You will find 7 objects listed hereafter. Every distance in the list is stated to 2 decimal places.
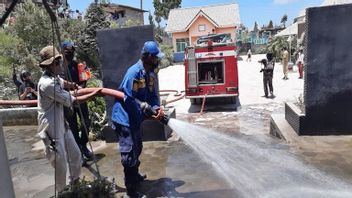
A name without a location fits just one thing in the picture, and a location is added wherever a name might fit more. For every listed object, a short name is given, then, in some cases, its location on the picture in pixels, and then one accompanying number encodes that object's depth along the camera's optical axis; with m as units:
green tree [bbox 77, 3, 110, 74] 20.11
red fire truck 11.05
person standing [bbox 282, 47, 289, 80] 18.01
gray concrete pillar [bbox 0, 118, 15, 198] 2.32
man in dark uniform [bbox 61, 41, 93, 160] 5.34
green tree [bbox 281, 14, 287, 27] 76.40
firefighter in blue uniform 4.16
